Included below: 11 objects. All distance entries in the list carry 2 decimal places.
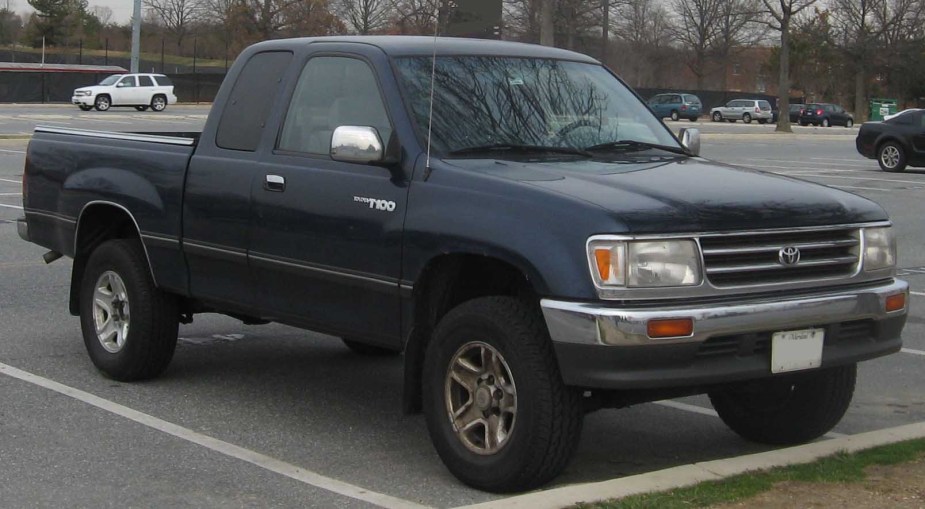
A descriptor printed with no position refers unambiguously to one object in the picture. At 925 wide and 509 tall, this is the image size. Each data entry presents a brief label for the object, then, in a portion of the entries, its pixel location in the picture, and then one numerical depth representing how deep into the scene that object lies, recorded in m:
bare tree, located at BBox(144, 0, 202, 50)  92.19
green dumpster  72.38
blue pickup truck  4.96
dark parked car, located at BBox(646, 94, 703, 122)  67.69
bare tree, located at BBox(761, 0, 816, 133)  52.25
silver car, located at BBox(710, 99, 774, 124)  71.00
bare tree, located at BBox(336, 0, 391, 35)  82.12
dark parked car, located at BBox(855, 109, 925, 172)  28.64
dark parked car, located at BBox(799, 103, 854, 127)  70.44
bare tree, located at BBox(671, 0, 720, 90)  90.31
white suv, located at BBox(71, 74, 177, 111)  48.25
